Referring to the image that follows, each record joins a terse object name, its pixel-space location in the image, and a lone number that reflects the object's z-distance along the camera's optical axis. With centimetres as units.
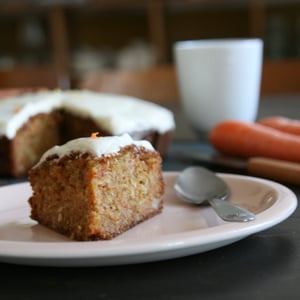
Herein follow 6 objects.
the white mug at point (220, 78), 64
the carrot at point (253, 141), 49
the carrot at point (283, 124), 54
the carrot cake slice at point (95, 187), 32
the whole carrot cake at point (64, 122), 57
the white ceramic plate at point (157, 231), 26
